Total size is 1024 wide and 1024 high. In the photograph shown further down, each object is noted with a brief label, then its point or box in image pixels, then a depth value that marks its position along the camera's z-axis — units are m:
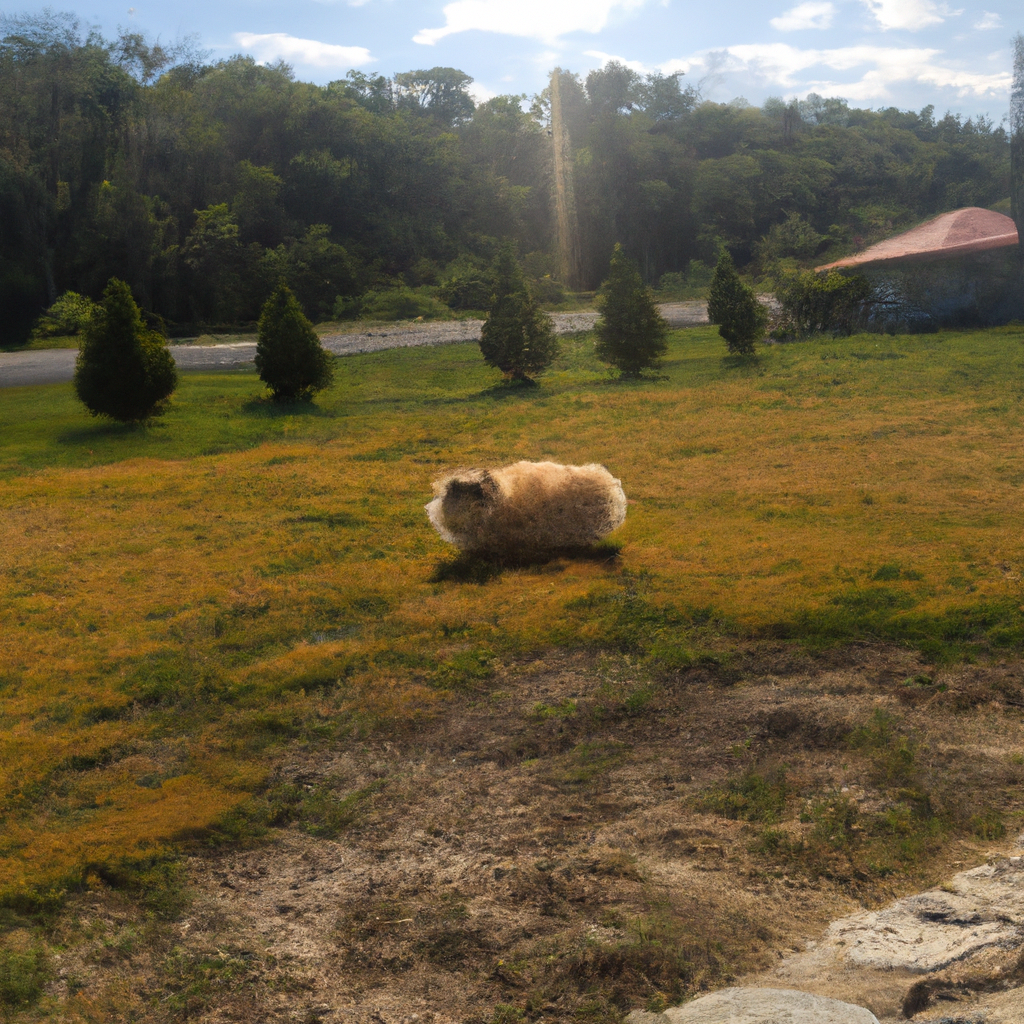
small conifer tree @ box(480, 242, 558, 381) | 27.34
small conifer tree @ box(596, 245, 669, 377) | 28.27
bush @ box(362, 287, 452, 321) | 53.00
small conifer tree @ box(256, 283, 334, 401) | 24.73
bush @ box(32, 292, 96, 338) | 46.22
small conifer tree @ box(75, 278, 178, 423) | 21.56
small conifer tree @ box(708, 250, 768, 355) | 29.70
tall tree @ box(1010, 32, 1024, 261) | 34.06
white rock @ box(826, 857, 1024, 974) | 4.73
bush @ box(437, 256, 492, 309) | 55.94
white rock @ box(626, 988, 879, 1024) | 4.21
